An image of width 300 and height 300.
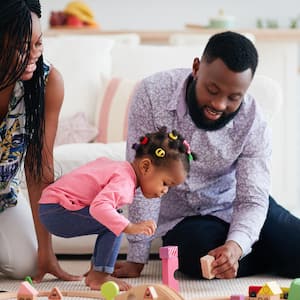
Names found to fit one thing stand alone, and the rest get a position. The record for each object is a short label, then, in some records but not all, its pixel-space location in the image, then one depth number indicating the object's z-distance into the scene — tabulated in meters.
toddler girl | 2.58
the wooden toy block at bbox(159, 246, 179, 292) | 2.56
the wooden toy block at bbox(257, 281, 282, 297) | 2.39
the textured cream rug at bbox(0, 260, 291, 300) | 2.78
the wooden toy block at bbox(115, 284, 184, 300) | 2.32
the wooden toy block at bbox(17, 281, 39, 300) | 2.35
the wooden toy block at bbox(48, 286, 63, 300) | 2.42
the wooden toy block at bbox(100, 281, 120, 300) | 2.32
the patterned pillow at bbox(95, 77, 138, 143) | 3.82
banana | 5.47
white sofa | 3.79
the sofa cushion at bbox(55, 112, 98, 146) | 3.77
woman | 2.53
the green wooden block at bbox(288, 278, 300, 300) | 2.38
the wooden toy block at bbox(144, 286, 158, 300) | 2.30
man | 2.92
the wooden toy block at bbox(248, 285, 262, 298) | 2.43
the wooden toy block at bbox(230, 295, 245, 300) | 2.38
